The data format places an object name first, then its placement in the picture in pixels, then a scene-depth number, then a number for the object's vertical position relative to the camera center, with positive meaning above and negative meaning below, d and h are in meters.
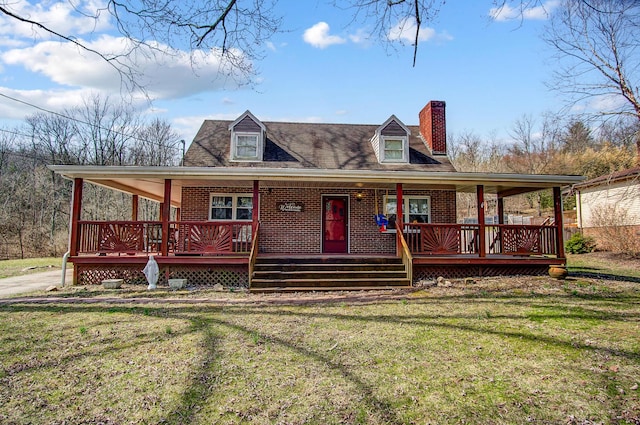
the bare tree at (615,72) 10.64 +5.12
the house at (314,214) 9.91 +0.80
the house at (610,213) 16.89 +1.31
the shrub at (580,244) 18.58 -0.32
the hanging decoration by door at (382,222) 12.35 +0.53
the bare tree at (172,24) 4.43 +2.71
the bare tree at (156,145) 32.53 +8.47
